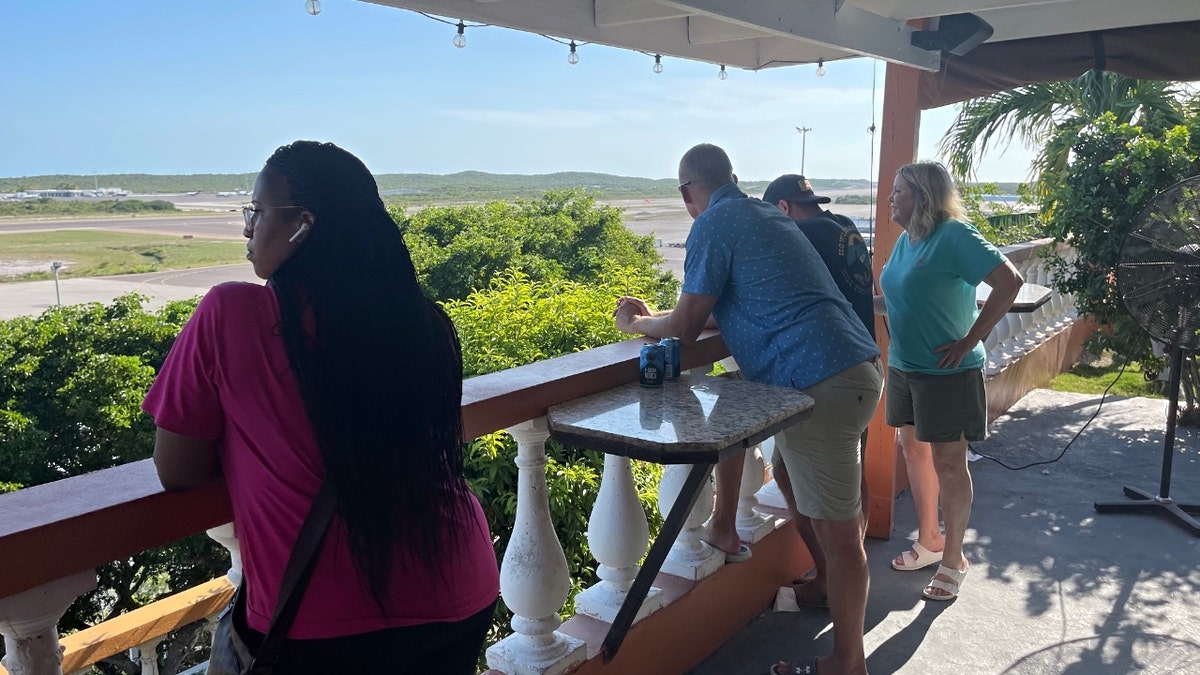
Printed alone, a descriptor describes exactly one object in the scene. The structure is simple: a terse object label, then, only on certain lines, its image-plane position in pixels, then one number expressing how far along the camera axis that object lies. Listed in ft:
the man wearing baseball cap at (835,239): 10.59
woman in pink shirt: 4.05
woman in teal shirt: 10.75
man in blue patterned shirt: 8.27
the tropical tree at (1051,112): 30.17
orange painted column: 13.03
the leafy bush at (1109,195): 18.39
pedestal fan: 13.76
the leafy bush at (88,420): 24.30
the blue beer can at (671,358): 8.47
